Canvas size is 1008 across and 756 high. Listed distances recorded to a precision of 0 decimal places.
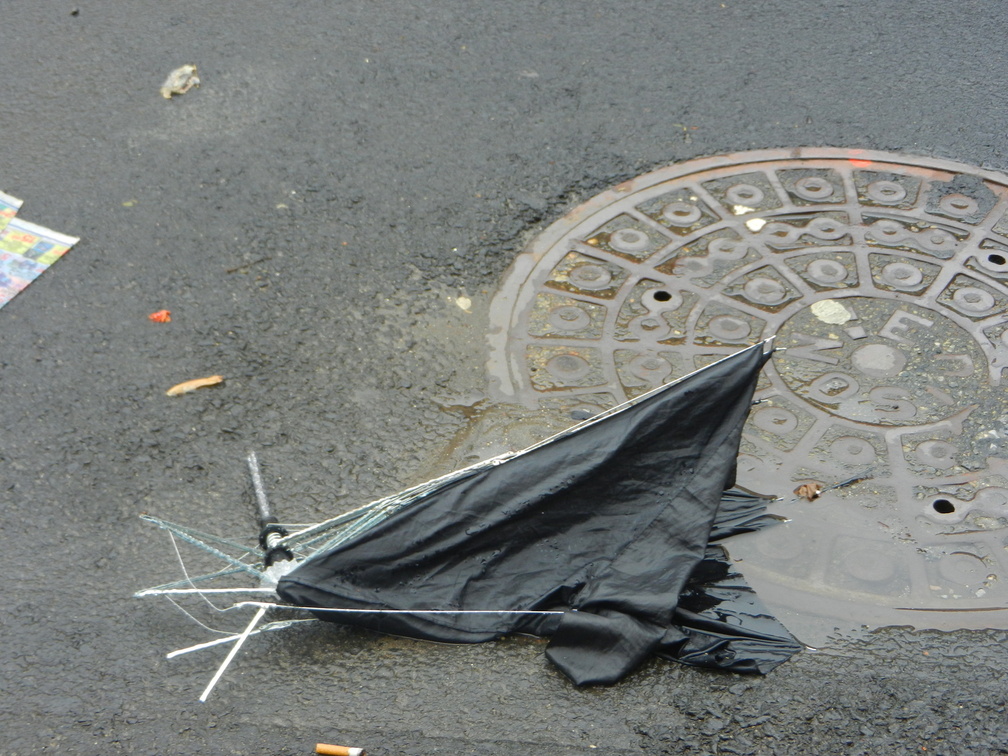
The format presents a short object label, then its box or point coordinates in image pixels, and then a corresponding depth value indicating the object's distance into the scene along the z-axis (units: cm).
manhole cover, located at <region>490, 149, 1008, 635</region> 339
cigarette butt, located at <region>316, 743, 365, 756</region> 278
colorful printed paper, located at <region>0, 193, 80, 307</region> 439
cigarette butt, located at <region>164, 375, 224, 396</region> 393
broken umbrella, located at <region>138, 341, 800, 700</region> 302
